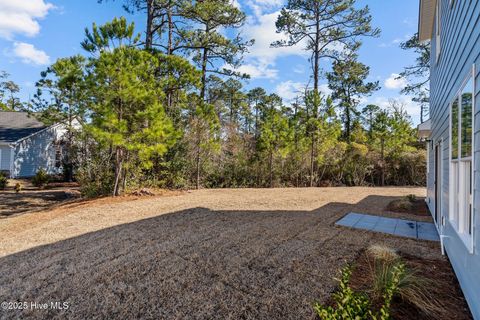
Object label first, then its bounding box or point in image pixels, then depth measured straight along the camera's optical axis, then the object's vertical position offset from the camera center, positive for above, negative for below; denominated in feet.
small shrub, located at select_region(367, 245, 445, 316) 7.27 -3.73
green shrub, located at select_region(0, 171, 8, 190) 39.30 -3.66
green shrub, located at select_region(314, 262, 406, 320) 5.45 -3.19
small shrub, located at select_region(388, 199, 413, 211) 22.40 -3.35
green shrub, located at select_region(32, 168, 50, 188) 43.06 -3.43
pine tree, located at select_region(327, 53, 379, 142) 52.95 +20.48
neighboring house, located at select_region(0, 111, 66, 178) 49.01 +2.85
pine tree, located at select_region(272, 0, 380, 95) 47.29 +27.10
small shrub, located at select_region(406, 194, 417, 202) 25.31 -2.96
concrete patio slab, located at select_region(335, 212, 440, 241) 15.06 -3.78
